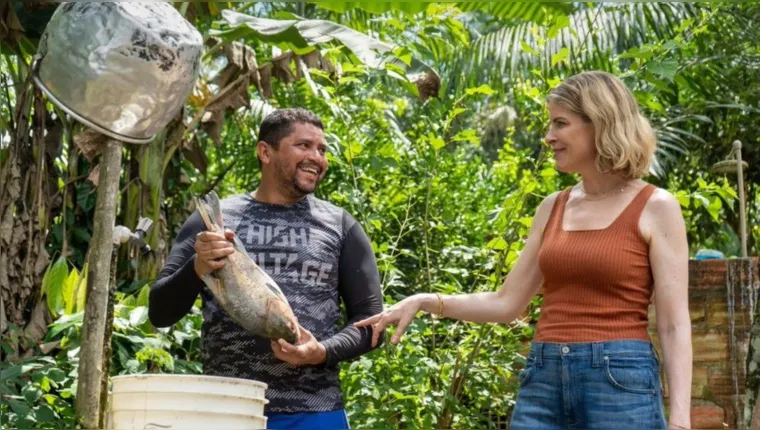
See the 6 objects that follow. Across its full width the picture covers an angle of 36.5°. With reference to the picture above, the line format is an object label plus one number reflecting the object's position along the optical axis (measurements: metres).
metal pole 6.46
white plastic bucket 2.39
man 2.99
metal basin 2.91
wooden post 3.01
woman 2.54
